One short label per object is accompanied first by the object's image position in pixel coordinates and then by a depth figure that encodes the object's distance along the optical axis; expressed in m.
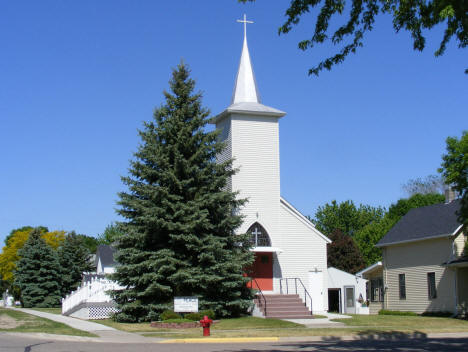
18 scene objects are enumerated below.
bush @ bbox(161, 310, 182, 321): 21.66
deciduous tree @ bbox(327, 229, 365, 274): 58.16
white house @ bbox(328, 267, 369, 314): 35.56
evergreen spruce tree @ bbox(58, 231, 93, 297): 49.78
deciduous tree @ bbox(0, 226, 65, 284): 67.50
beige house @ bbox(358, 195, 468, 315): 30.73
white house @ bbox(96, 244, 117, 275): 56.99
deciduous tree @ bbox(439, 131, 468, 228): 26.51
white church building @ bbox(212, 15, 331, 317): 28.67
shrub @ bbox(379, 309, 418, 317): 32.78
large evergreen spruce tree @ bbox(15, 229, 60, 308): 47.69
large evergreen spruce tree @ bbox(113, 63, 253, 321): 22.95
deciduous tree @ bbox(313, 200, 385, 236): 72.25
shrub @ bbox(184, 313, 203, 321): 21.70
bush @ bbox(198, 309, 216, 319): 21.99
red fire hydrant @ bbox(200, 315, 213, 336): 17.88
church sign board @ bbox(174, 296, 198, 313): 22.09
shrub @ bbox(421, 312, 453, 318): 30.70
